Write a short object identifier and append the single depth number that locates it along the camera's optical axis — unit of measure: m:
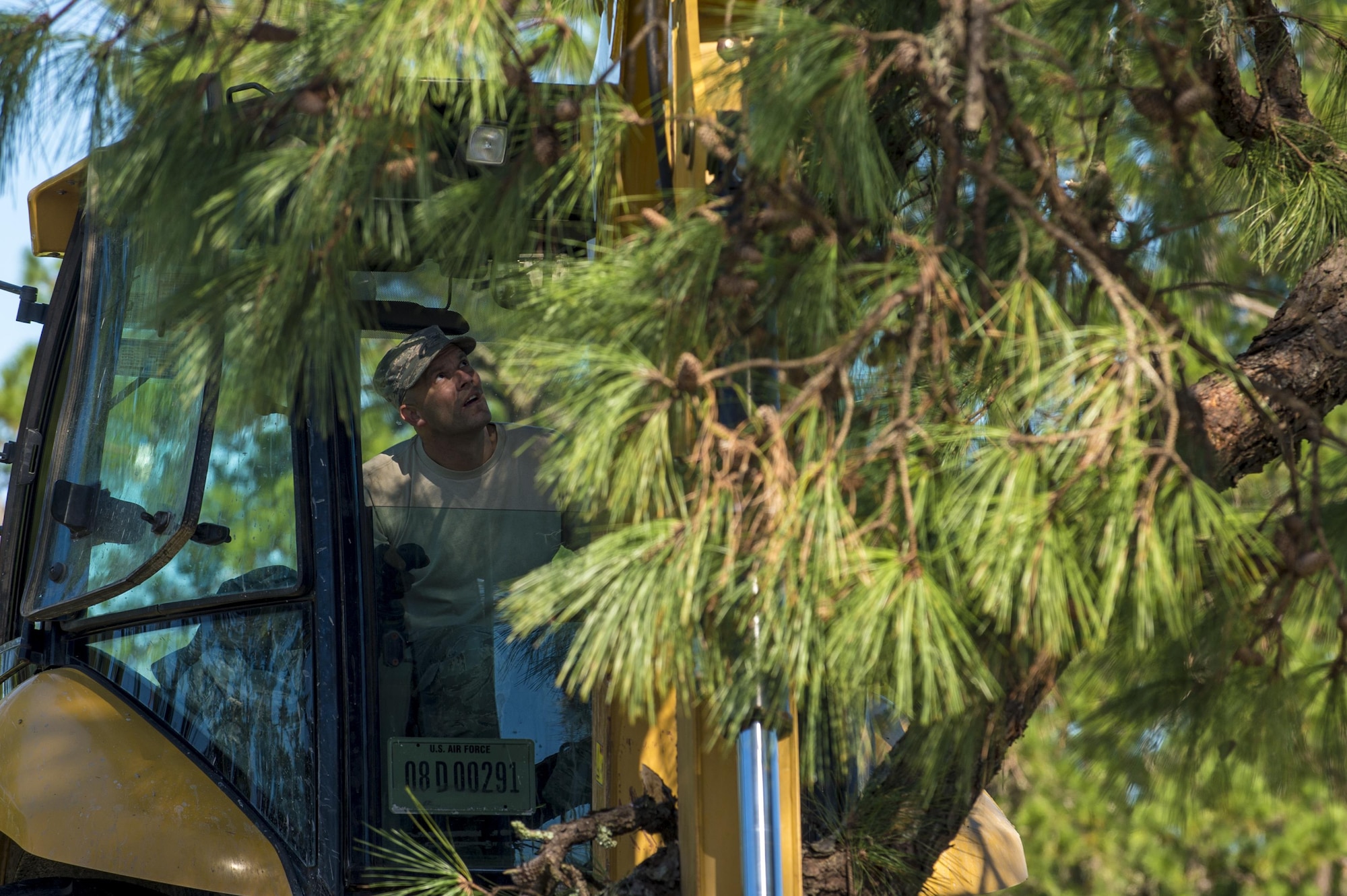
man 18.79
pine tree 17.52
